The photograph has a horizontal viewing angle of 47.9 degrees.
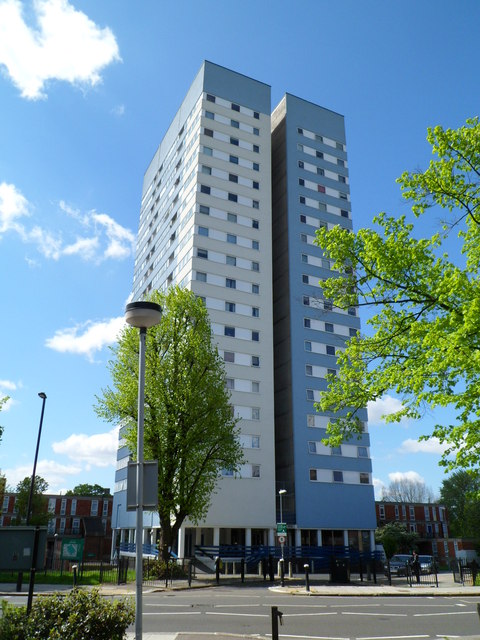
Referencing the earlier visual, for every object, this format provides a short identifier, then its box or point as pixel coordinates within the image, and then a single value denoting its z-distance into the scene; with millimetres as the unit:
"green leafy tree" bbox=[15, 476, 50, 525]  73125
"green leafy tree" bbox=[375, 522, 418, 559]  66375
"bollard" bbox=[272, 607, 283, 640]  9773
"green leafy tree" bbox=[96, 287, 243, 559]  30375
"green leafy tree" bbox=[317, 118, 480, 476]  13172
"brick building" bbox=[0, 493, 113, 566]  94062
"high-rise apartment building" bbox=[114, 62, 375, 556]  45719
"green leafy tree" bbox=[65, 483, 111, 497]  107138
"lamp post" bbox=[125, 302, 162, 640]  8758
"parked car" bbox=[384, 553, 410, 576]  40031
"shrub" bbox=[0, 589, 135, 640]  8383
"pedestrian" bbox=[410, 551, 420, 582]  31439
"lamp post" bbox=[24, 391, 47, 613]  9670
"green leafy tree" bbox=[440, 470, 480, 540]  70375
